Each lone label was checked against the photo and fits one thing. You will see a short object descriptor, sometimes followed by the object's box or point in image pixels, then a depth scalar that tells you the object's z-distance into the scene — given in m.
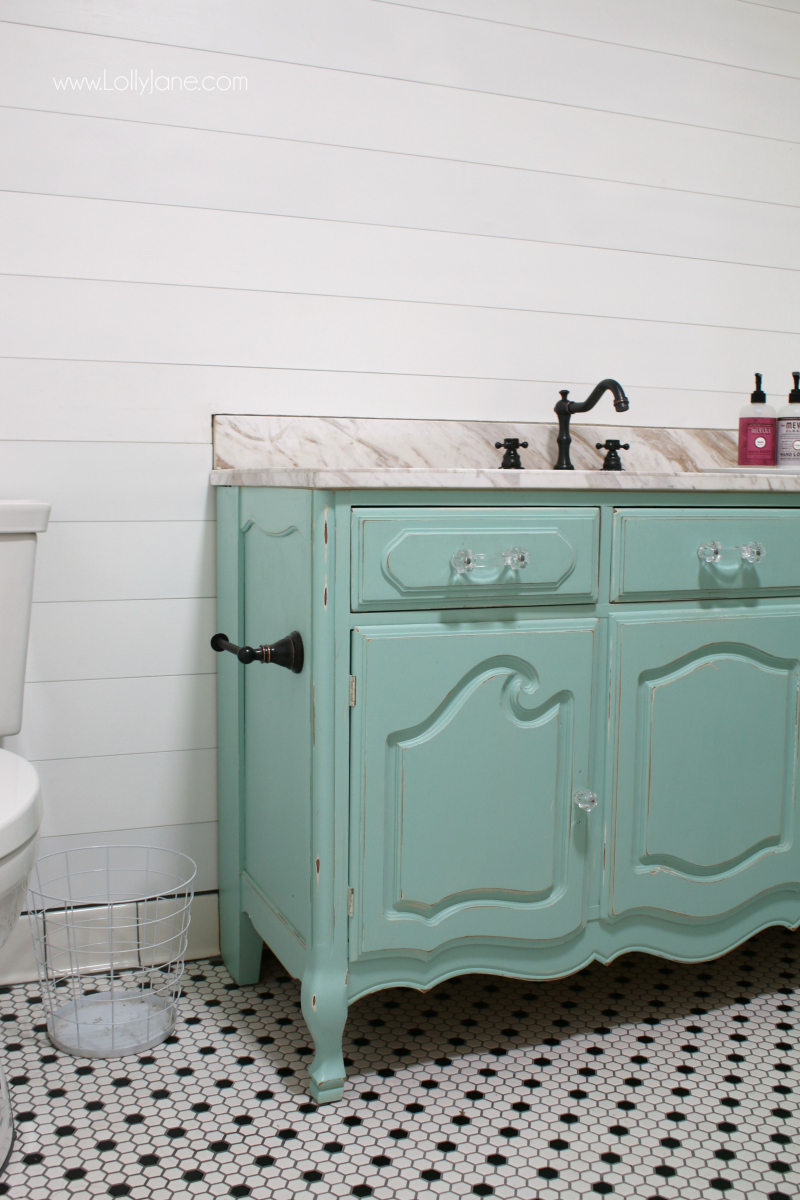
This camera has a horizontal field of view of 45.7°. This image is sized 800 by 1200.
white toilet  1.18
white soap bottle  1.84
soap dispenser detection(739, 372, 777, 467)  1.89
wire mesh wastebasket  1.53
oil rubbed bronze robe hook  1.27
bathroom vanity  1.24
